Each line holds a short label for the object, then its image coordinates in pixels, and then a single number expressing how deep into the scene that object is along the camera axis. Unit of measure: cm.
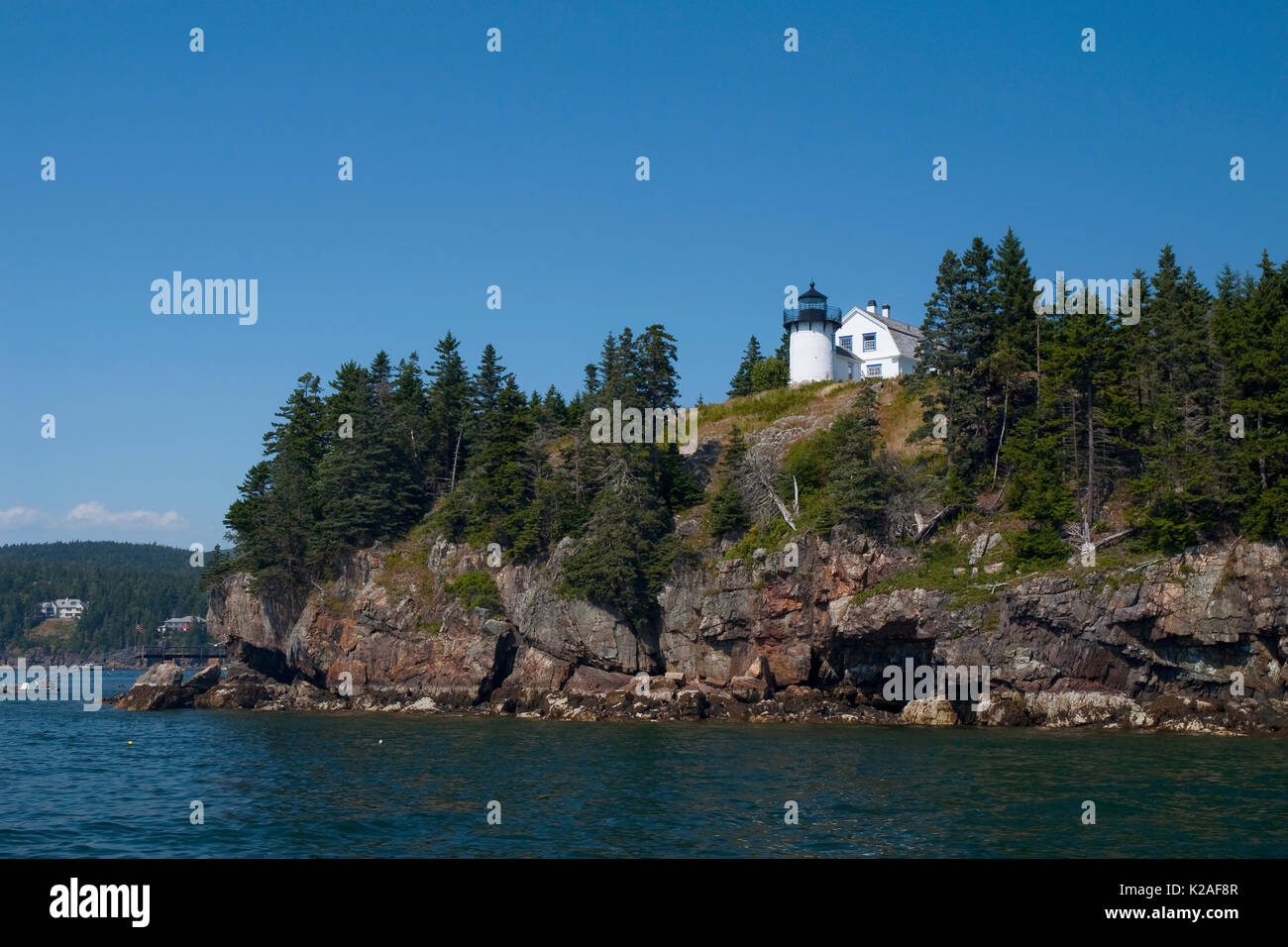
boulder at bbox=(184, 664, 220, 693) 7019
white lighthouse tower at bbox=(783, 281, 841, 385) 8150
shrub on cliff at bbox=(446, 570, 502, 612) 6359
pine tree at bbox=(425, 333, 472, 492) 7669
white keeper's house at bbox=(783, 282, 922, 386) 8175
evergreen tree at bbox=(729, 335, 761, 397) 9856
